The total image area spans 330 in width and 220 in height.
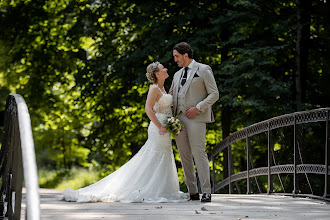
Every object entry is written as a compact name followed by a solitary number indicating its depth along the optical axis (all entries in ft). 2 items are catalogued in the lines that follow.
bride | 38.40
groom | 37.77
